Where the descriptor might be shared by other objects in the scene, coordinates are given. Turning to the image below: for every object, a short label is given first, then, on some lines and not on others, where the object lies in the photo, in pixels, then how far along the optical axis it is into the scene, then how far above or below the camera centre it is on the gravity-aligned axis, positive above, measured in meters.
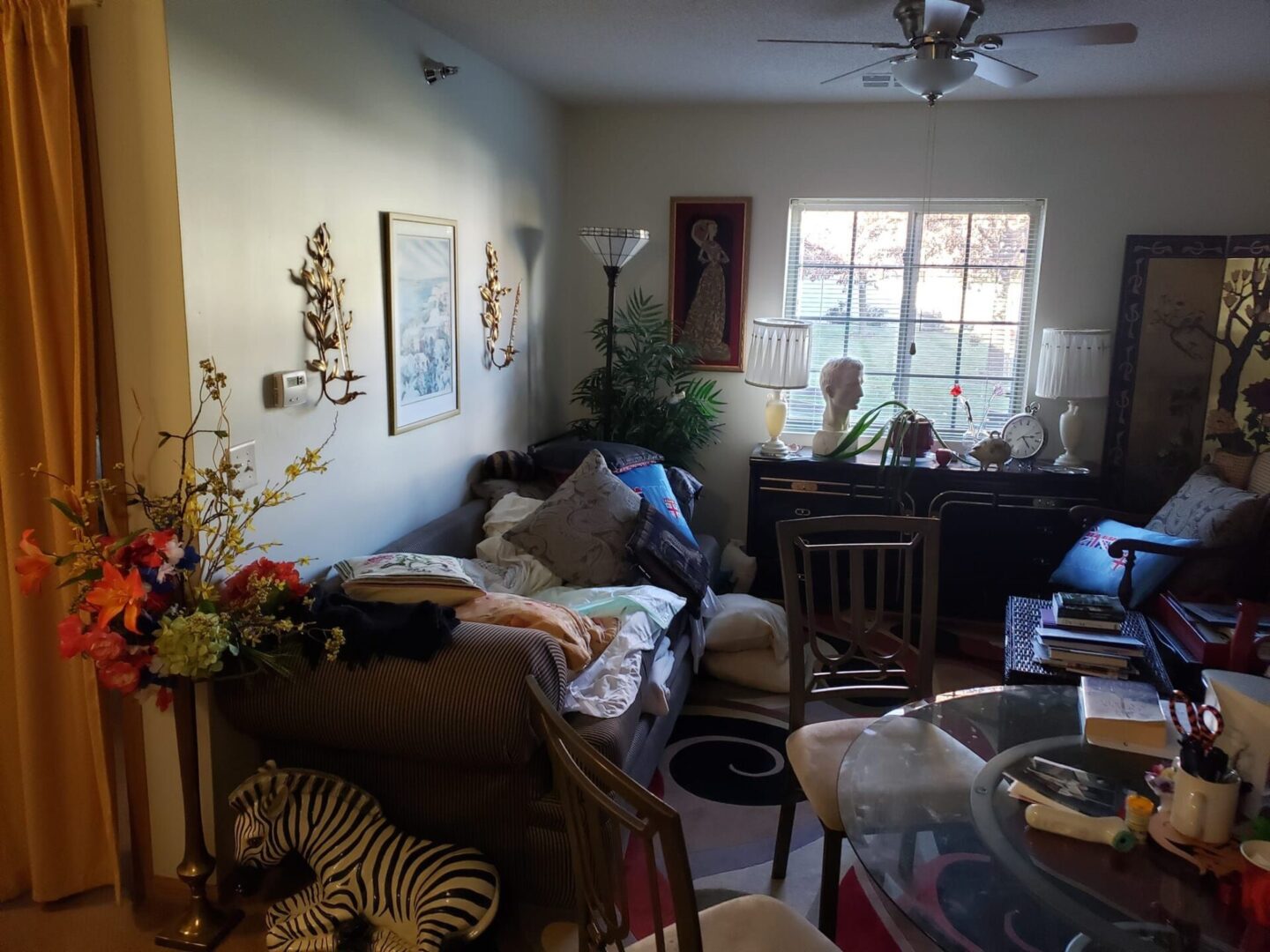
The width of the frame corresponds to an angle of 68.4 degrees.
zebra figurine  2.06 -1.27
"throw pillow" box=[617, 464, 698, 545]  3.83 -0.74
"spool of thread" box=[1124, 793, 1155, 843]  1.57 -0.83
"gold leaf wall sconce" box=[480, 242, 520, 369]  3.86 -0.01
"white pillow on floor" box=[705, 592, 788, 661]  3.67 -1.25
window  4.53 +0.10
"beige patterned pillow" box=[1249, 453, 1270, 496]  3.74 -0.62
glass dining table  1.37 -0.88
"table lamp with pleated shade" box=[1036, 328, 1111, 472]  4.20 -0.22
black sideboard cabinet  4.20 -0.88
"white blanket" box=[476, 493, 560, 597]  3.23 -0.88
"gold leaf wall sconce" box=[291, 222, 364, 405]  2.61 -0.05
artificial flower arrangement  1.94 -0.62
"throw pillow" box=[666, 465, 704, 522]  4.21 -0.80
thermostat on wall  2.45 -0.23
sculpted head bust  4.50 -0.36
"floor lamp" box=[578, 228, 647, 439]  4.16 +0.27
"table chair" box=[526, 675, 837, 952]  1.13 -0.75
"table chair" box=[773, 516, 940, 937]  2.30 -0.87
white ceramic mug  1.51 -0.78
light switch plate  2.30 -0.40
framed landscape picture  3.08 -0.06
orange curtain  2.00 -0.31
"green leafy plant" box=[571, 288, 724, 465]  4.49 -0.43
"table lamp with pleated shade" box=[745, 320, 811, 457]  4.36 -0.20
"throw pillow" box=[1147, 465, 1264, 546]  3.42 -0.73
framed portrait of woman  4.67 +0.16
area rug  2.32 -1.48
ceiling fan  2.57 +0.78
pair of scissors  1.53 -0.67
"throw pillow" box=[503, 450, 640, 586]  3.32 -0.80
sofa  2.11 -1.00
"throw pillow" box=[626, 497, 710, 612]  3.35 -0.89
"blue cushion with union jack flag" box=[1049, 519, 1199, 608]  3.48 -0.96
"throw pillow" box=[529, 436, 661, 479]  3.96 -0.63
